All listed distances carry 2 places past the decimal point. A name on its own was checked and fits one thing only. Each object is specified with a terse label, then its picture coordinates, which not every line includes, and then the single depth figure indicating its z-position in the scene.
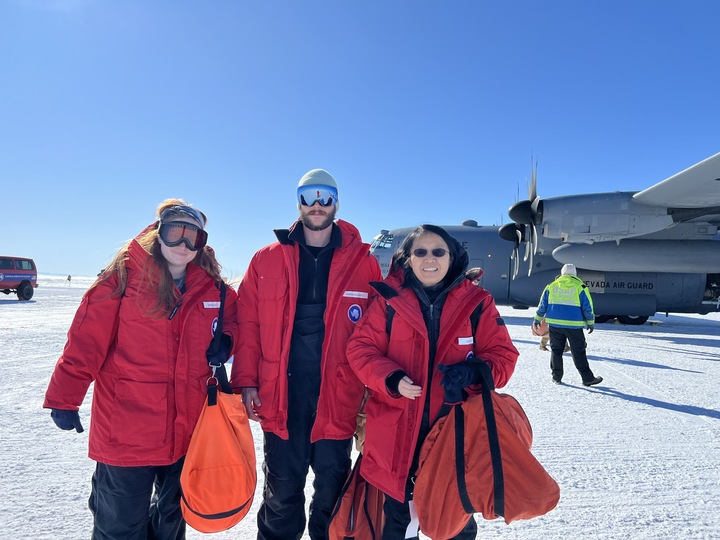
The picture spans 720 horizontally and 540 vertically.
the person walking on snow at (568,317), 5.56
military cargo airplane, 9.05
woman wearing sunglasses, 1.90
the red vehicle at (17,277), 19.75
